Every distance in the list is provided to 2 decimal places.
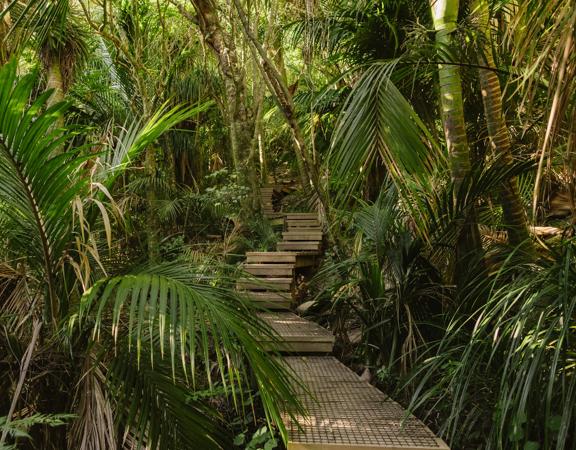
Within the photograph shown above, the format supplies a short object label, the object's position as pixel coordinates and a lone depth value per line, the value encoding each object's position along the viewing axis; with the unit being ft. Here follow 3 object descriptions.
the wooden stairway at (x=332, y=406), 6.70
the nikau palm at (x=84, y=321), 5.78
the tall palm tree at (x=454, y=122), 8.30
